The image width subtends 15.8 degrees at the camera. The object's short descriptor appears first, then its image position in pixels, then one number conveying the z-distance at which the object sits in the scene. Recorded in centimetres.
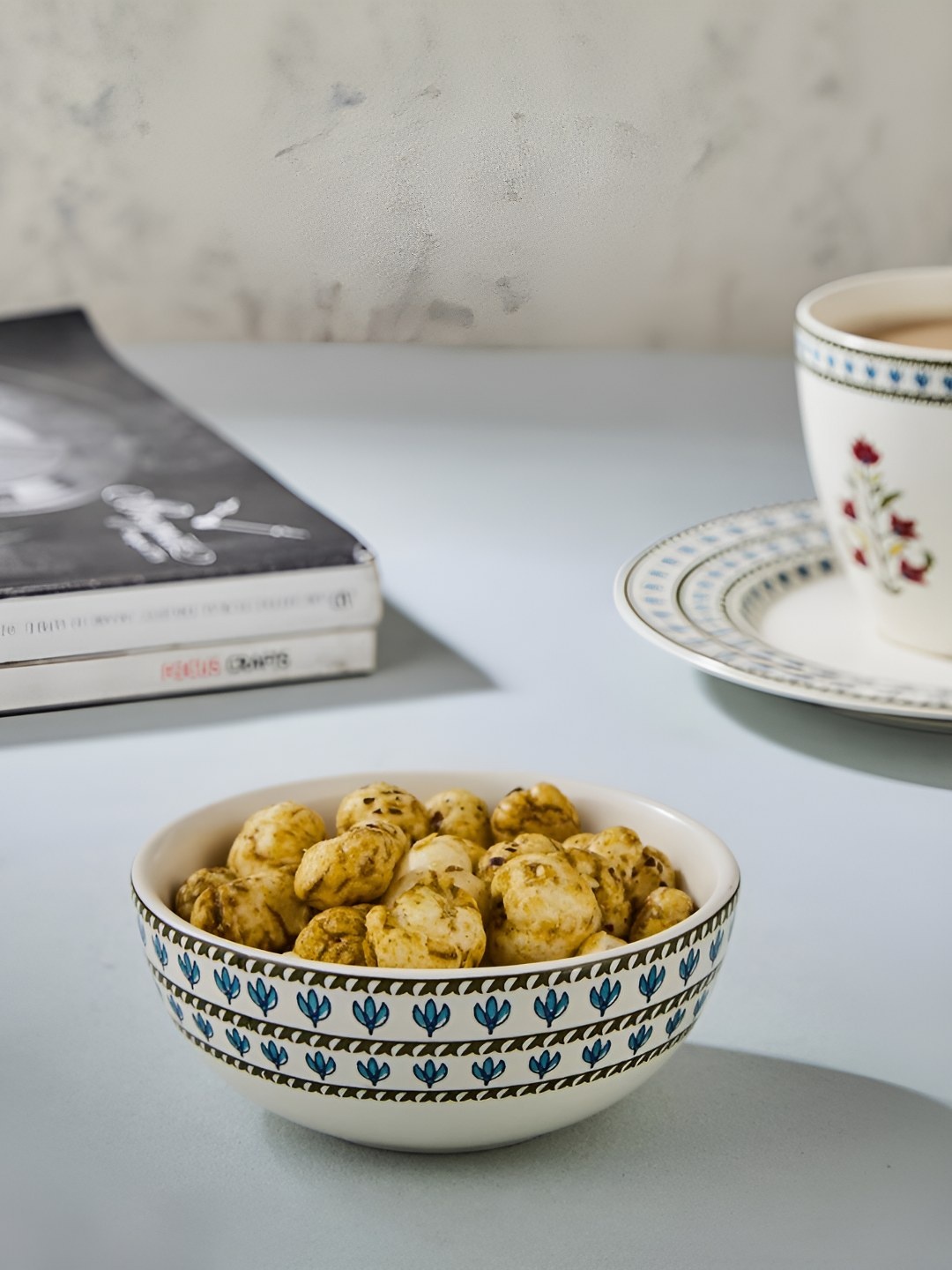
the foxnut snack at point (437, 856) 72
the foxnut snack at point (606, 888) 71
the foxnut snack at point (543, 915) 69
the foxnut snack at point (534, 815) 74
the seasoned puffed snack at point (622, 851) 72
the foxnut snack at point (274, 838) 73
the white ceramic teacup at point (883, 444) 92
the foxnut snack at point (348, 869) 71
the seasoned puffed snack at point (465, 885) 70
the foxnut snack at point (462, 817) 75
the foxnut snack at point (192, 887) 72
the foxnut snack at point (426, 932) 68
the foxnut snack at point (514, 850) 72
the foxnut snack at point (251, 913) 70
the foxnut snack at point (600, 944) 69
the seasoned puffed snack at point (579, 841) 74
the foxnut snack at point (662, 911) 71
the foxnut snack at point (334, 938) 69
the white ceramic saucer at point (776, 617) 90
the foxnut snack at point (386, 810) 73
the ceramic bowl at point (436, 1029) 67
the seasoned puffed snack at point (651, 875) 72
